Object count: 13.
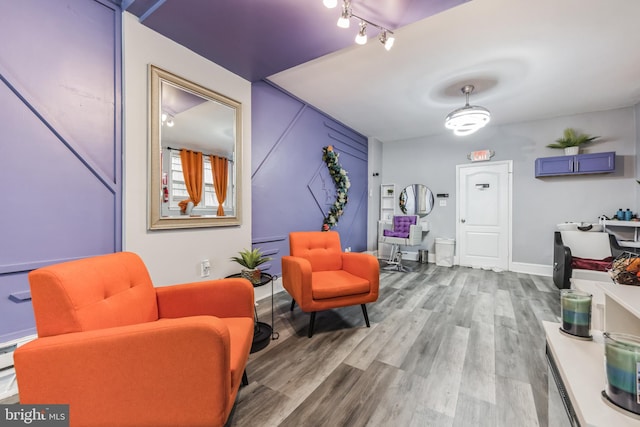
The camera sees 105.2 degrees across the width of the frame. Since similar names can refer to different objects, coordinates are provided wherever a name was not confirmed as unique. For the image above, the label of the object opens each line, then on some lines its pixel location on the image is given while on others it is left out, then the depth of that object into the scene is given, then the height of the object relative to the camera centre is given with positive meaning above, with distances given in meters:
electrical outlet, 2.28 -0.54
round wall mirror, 5.16 +0.26
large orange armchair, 0.86 -0.55
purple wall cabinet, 3.60 +0.75
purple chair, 4.35 -0.41
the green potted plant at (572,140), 3.74 +1.12
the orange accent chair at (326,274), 2.05 -0.61
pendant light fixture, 2.93 +1.17
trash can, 4.77 -0.77
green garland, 3.99 +0.47
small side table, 1.90 -1.01
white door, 4.44 -0.05
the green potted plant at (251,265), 1.92 -0.44
